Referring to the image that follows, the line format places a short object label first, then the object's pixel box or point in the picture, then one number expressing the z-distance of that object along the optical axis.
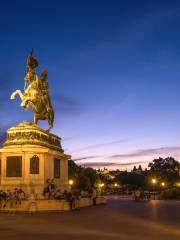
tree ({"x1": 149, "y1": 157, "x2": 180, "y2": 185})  97.29
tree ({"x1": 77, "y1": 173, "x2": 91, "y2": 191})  88.74
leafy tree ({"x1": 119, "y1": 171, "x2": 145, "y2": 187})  151.61
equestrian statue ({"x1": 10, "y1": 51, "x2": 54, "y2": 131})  35.62
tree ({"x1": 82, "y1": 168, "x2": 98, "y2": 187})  97.62
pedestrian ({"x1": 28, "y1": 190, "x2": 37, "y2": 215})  26.79
